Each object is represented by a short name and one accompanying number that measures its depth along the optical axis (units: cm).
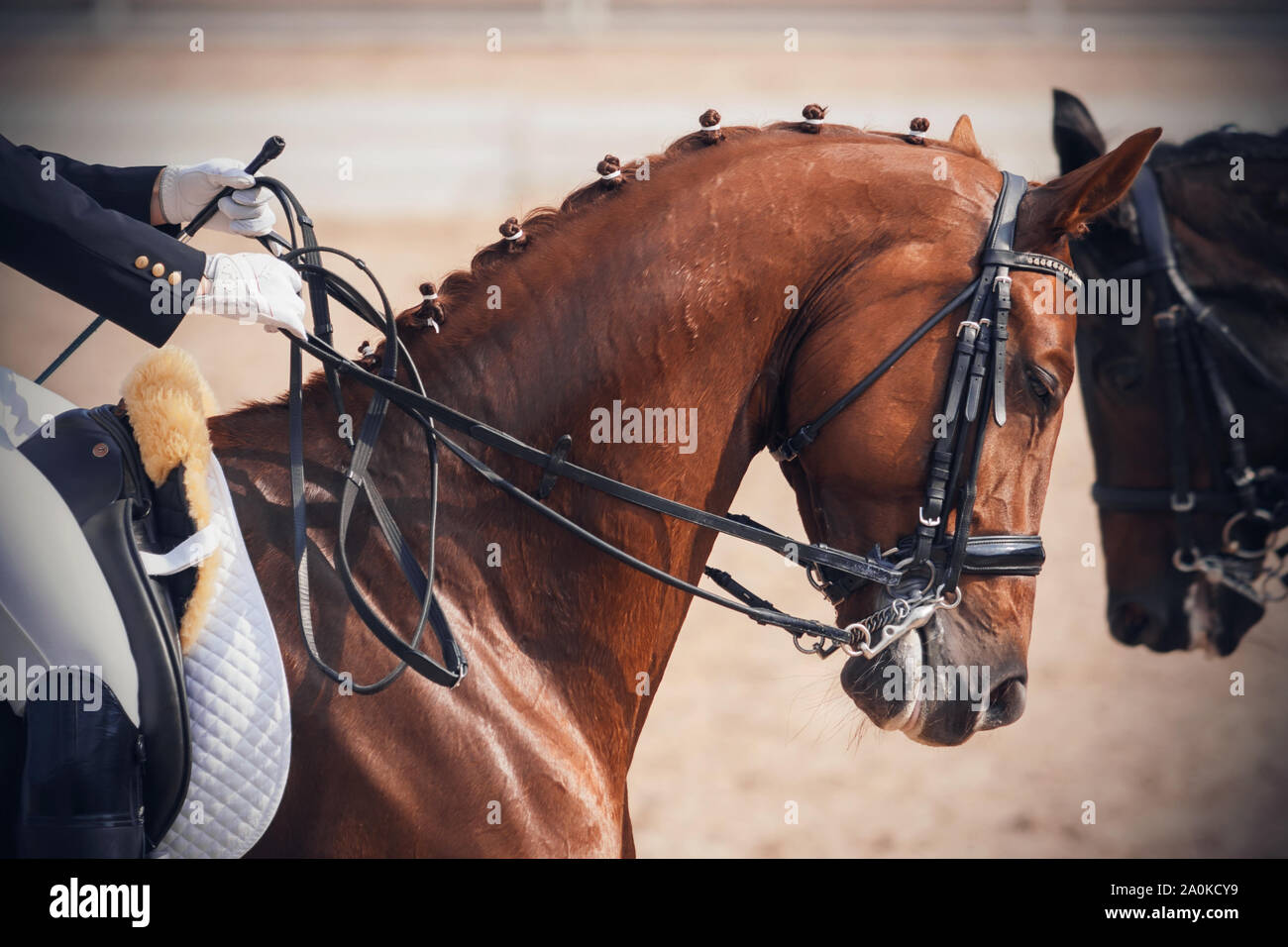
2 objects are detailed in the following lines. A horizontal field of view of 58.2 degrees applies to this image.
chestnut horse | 234
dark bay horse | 439
